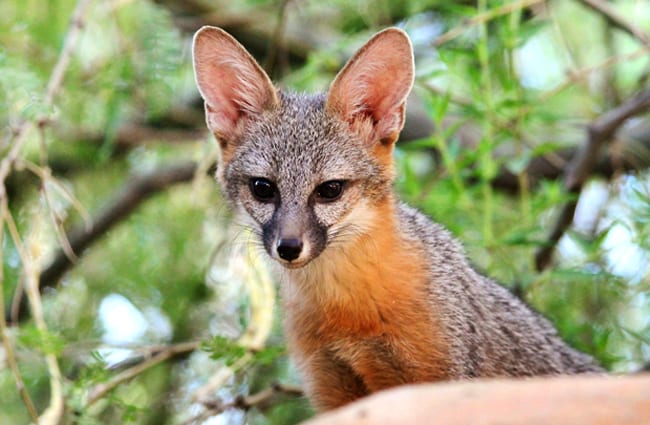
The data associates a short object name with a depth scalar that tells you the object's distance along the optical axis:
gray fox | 9.37
